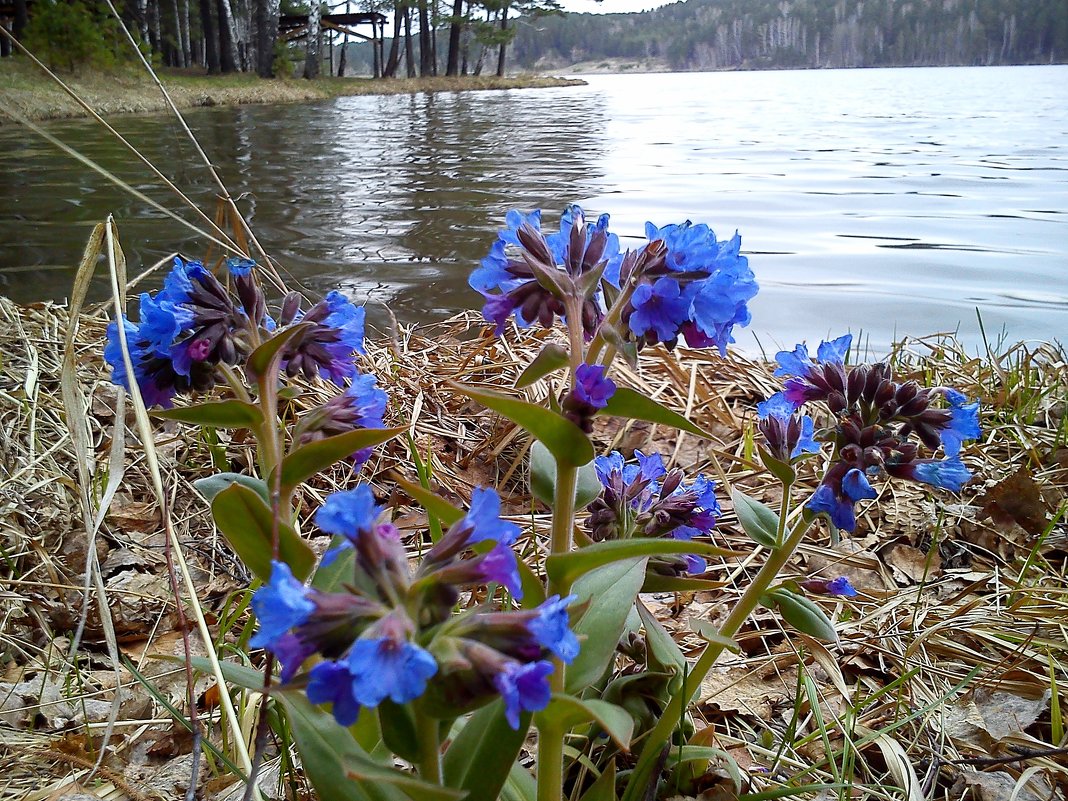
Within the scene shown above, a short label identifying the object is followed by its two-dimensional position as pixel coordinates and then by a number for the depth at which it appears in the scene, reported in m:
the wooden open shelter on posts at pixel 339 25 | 44.28
